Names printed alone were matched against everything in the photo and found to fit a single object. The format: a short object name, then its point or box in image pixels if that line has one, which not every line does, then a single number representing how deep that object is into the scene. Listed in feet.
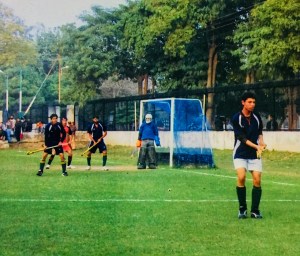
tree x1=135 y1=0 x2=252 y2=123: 152.56
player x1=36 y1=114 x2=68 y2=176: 72.59
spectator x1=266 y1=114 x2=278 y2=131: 118.83
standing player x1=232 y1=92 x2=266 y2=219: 38.19
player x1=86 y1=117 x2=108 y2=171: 83.25
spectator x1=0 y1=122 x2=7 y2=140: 175.58
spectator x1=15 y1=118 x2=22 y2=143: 173.41
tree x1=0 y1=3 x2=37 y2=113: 274.98
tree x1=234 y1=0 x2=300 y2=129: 115.24
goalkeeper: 86.94
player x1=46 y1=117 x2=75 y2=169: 81.58
